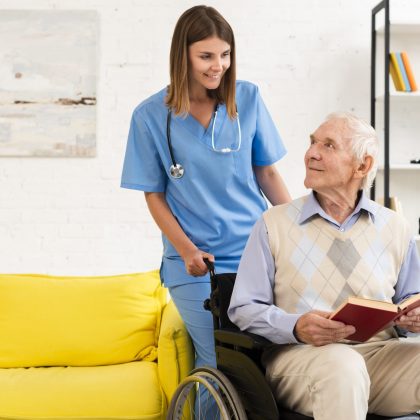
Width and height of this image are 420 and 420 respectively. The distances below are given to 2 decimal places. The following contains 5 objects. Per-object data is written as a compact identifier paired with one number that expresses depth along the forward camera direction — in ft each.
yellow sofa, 8.99
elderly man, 6.34
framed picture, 13.24
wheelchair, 6.36
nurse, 7.97
